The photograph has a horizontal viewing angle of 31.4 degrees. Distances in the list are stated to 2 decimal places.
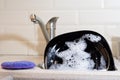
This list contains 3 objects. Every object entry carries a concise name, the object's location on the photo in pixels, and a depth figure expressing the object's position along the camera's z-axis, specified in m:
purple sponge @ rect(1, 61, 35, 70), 0.65
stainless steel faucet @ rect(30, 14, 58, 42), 0.91
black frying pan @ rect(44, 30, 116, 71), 0.75
